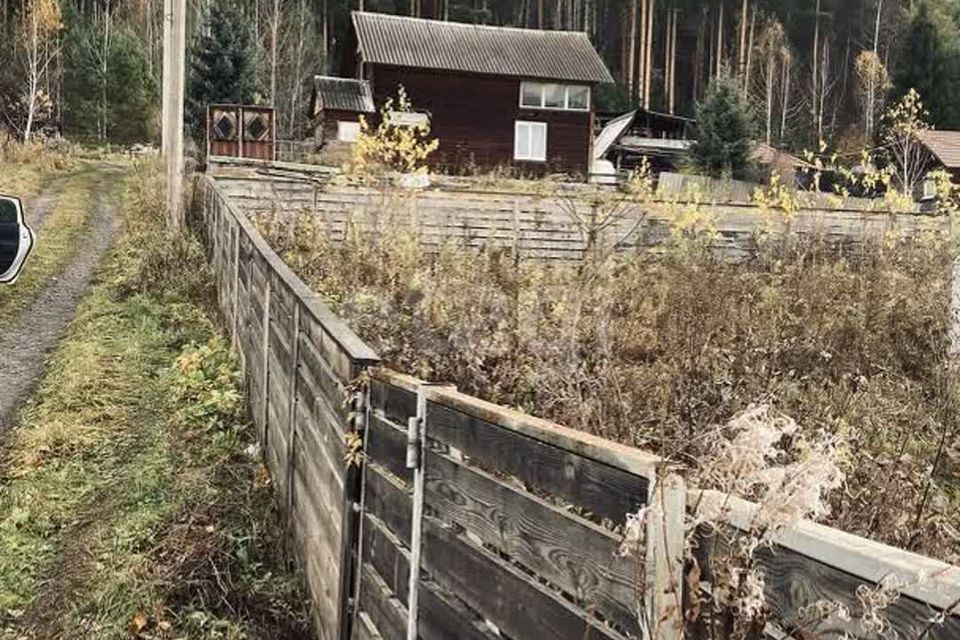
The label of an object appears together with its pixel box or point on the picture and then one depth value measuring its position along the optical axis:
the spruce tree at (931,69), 52.41
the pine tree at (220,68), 37.03
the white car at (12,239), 8.56
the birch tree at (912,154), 22.03
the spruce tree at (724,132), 42.56
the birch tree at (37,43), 39.81
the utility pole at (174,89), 16.14
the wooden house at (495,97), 39.94
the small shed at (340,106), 36.66
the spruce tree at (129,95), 46.28
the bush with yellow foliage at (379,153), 14.57
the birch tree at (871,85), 53.84
